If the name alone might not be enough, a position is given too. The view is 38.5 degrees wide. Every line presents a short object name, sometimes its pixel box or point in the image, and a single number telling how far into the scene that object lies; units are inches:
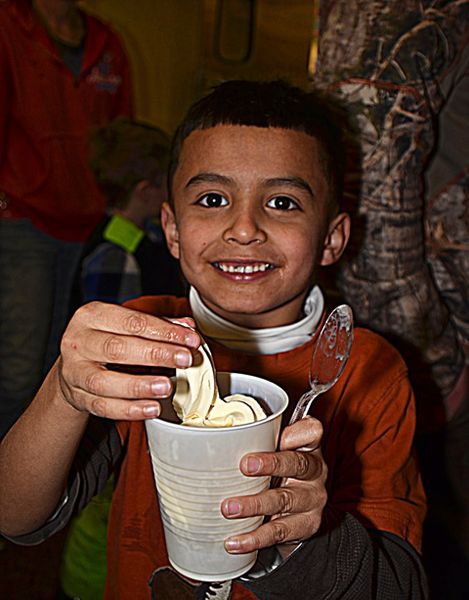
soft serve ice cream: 24.3
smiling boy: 27.6
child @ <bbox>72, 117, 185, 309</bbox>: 78.7
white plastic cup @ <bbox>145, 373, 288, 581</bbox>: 21.4
